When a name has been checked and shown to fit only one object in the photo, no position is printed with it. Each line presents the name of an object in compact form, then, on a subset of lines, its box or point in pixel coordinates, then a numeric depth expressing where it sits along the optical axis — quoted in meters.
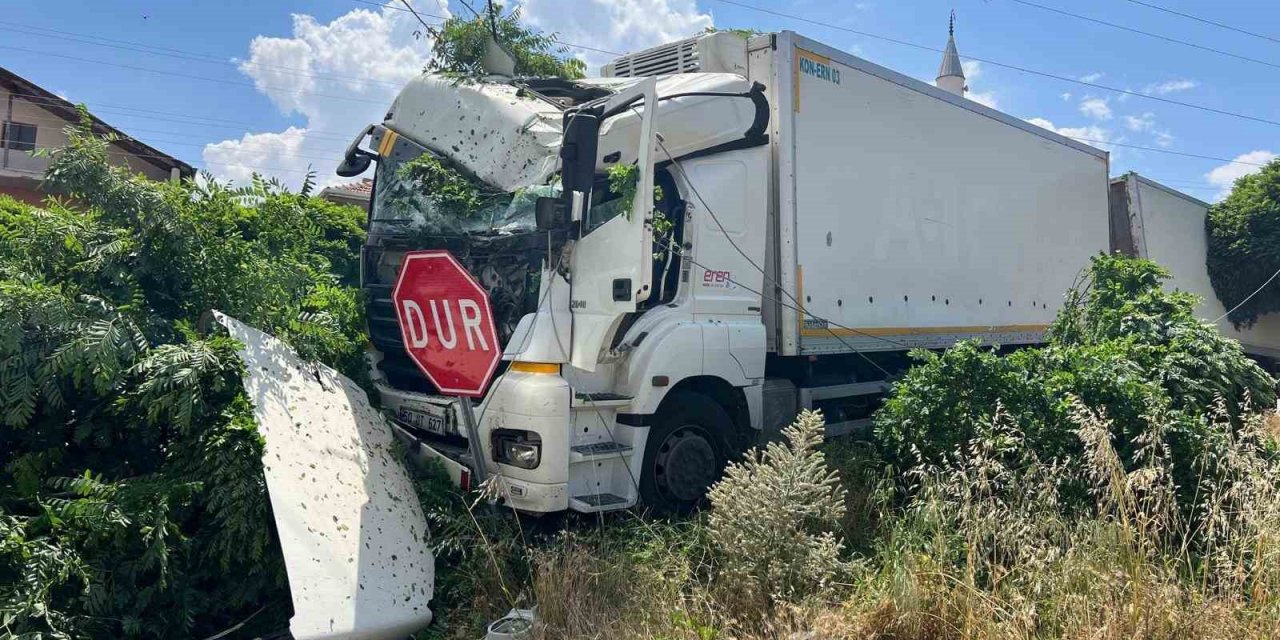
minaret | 35.41
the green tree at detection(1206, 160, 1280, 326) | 11.98
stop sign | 4.27
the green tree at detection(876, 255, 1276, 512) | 4.49
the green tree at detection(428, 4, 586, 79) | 5.90
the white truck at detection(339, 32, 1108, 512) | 4.55
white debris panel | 3.49
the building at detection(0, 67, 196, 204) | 23.08
